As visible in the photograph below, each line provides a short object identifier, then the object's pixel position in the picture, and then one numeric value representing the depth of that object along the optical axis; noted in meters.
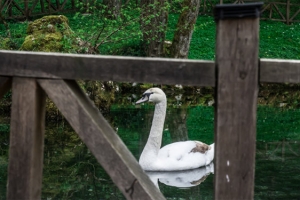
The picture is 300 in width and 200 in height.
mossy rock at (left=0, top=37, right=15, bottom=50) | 16.28
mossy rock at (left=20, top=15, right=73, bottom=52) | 14.81
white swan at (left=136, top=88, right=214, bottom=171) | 10.08
